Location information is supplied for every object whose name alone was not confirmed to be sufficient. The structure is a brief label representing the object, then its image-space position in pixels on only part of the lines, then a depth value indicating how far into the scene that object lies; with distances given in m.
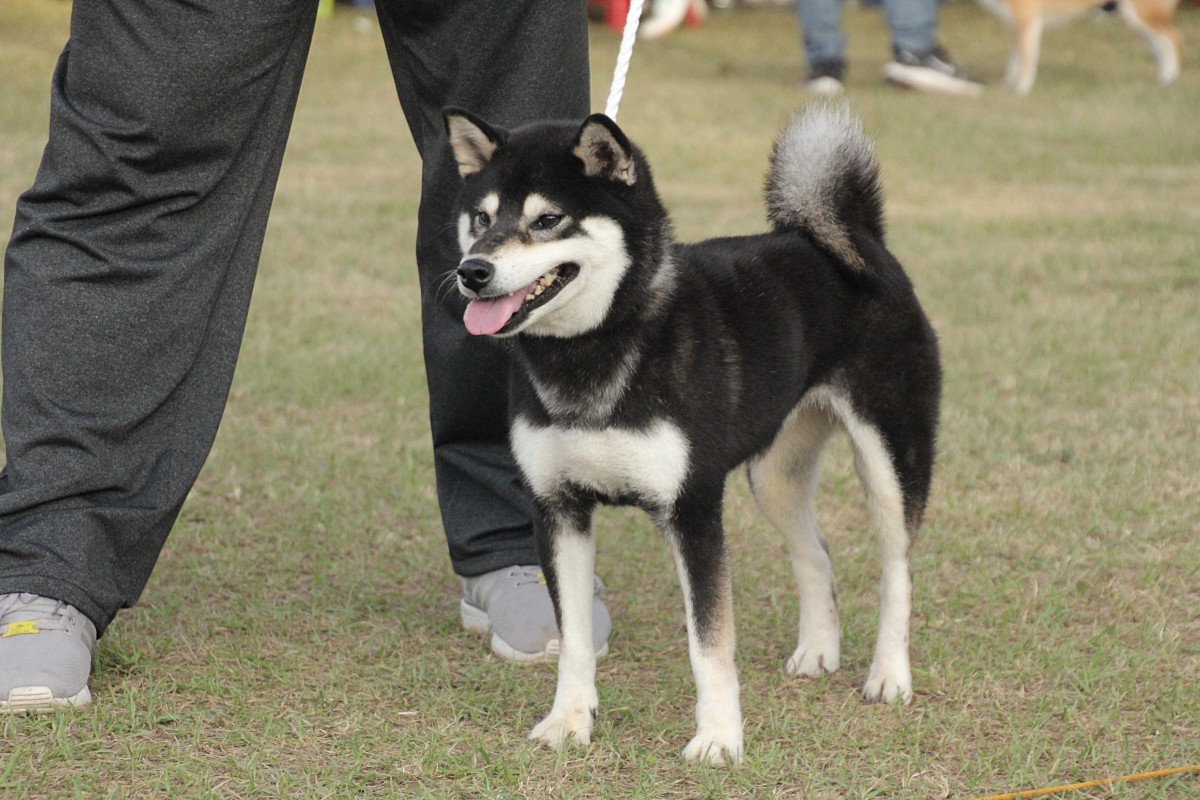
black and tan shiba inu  4.78
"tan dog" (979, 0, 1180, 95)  20.92
